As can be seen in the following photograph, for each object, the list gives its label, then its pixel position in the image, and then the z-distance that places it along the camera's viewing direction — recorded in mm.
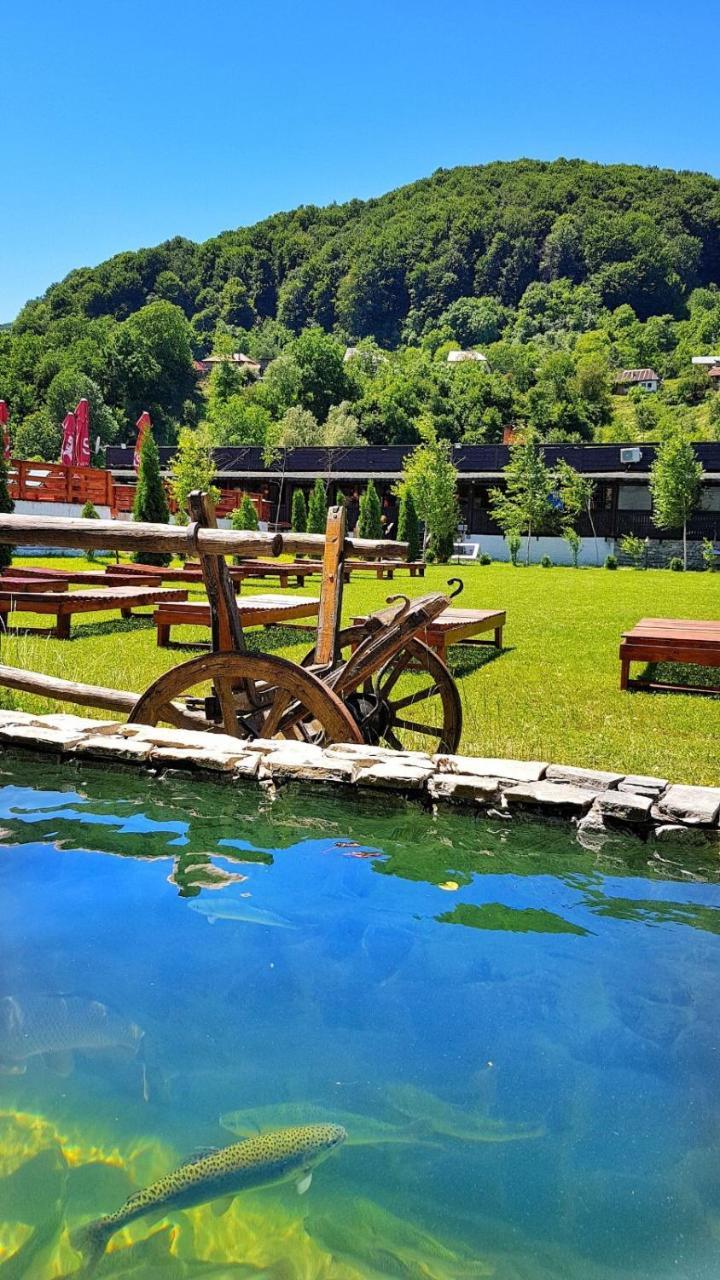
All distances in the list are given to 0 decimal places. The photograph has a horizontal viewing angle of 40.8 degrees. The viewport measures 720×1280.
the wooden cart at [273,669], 5027
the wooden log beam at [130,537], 5027
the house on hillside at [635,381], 121312
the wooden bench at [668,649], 9258
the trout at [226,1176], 2174
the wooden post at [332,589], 5613
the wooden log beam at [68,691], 6324
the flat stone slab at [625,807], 4105
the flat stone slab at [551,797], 4238
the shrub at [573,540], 38500
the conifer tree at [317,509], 37031
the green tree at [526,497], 40438
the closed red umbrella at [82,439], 43028
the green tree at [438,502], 36938
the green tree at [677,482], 38000
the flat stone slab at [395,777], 4523
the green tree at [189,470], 38250
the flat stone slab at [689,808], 4027
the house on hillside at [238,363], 135875
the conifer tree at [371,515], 36906
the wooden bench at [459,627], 9734
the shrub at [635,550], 38906
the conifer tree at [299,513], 39156
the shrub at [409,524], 36562
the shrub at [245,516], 32656
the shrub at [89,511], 27172
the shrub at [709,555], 36312
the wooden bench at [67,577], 12766
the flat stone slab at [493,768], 4508
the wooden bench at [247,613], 10836
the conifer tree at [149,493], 25250
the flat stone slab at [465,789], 4402
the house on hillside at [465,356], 128225
